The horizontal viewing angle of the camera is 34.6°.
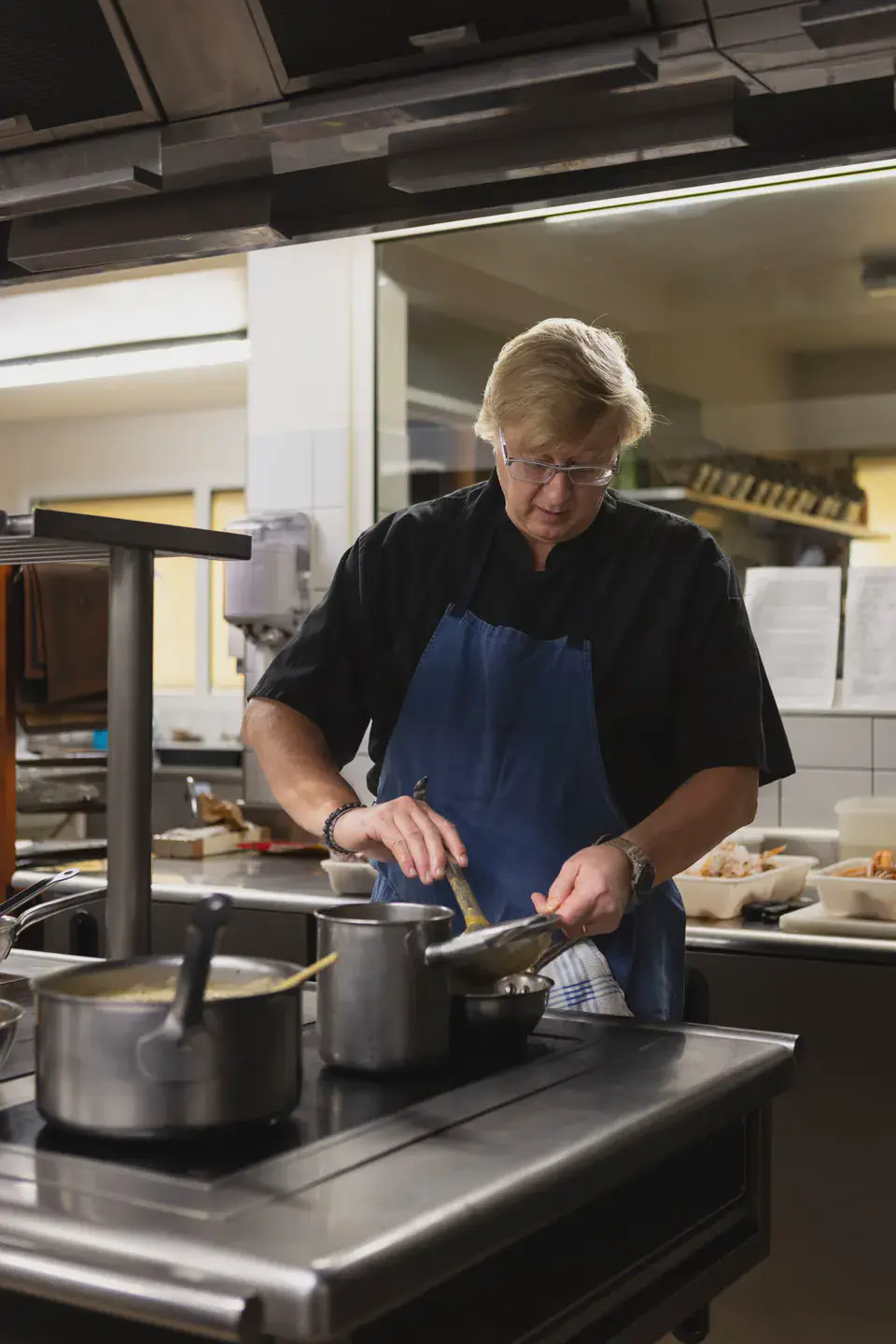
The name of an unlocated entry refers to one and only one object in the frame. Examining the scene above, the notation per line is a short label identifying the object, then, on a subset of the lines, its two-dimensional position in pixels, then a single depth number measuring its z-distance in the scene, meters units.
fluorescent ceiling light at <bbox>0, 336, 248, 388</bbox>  5.05
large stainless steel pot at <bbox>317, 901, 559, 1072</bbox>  1.20
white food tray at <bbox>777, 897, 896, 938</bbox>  2.79
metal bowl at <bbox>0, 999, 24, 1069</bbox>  1.17
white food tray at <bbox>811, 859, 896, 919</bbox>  2.83
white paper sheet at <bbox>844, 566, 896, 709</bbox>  3.42
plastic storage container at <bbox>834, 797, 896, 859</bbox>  3.27
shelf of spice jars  3.42
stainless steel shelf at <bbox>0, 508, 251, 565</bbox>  1.32
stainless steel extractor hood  1.26
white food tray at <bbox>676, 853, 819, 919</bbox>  3.00
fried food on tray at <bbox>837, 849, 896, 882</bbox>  2.94
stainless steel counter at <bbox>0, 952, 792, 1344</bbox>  0.82
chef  1.95
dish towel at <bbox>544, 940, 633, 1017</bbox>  1.90
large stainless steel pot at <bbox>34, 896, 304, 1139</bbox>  1.00
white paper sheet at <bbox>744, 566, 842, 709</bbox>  3.47
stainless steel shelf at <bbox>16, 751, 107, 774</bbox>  5.01
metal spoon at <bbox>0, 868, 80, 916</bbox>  1.55
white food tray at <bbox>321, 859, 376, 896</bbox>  3.31
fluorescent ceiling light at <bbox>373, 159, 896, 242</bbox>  3.35
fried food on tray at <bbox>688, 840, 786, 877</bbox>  3.10
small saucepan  1.30
